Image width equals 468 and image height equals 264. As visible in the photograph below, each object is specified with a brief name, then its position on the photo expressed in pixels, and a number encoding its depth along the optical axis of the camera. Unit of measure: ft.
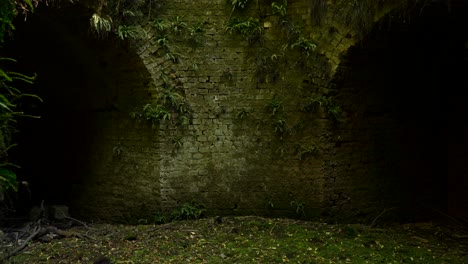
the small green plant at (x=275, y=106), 24.43
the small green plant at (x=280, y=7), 24.31
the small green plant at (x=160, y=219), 24.31
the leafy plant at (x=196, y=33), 24.56
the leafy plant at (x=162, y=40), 24.13
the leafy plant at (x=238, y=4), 24.52
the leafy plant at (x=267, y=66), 24.58
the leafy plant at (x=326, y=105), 23.86
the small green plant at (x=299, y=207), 24.36
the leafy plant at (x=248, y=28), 24.56
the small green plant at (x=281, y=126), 24.36
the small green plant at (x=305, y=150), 24.24
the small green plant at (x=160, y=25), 24.13
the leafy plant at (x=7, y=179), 12.29
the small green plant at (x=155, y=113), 24.16
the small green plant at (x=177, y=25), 24.45
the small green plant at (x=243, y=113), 24.64
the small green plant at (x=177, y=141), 24.44
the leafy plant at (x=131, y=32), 23.36
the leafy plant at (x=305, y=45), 23.88
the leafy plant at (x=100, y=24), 22.50
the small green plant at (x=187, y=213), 24.23
